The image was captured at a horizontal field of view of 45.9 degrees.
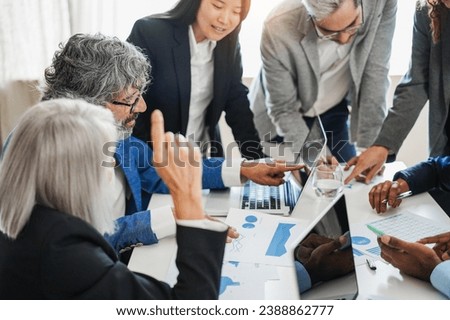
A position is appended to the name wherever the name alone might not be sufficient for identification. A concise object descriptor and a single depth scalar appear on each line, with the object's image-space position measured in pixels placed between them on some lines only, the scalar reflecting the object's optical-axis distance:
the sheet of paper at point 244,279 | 1.04
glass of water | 1.49
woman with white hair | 0.85
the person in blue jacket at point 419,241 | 1.06
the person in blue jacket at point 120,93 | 1.23
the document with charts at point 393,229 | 1.23
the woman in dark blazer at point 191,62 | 1.68
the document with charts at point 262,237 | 1.16
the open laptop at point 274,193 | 1.42
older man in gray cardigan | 1.69
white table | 1.06
